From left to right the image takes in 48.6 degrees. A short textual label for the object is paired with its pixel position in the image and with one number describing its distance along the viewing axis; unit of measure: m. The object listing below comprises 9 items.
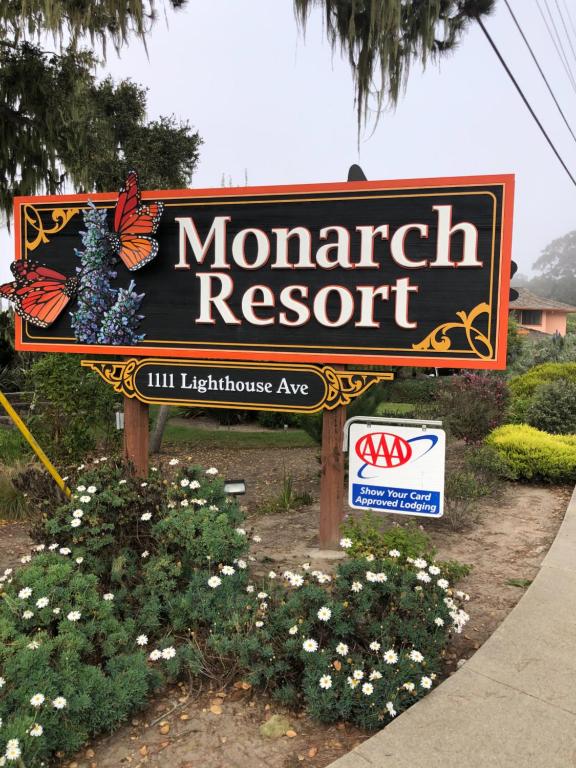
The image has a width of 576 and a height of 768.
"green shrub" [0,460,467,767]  2.88
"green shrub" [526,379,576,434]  10.05
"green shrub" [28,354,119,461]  8.62
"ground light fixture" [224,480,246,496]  5.19
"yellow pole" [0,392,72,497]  4.96
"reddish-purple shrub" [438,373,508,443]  10.02
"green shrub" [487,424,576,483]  7.87
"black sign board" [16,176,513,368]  4.89
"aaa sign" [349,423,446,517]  4.88
